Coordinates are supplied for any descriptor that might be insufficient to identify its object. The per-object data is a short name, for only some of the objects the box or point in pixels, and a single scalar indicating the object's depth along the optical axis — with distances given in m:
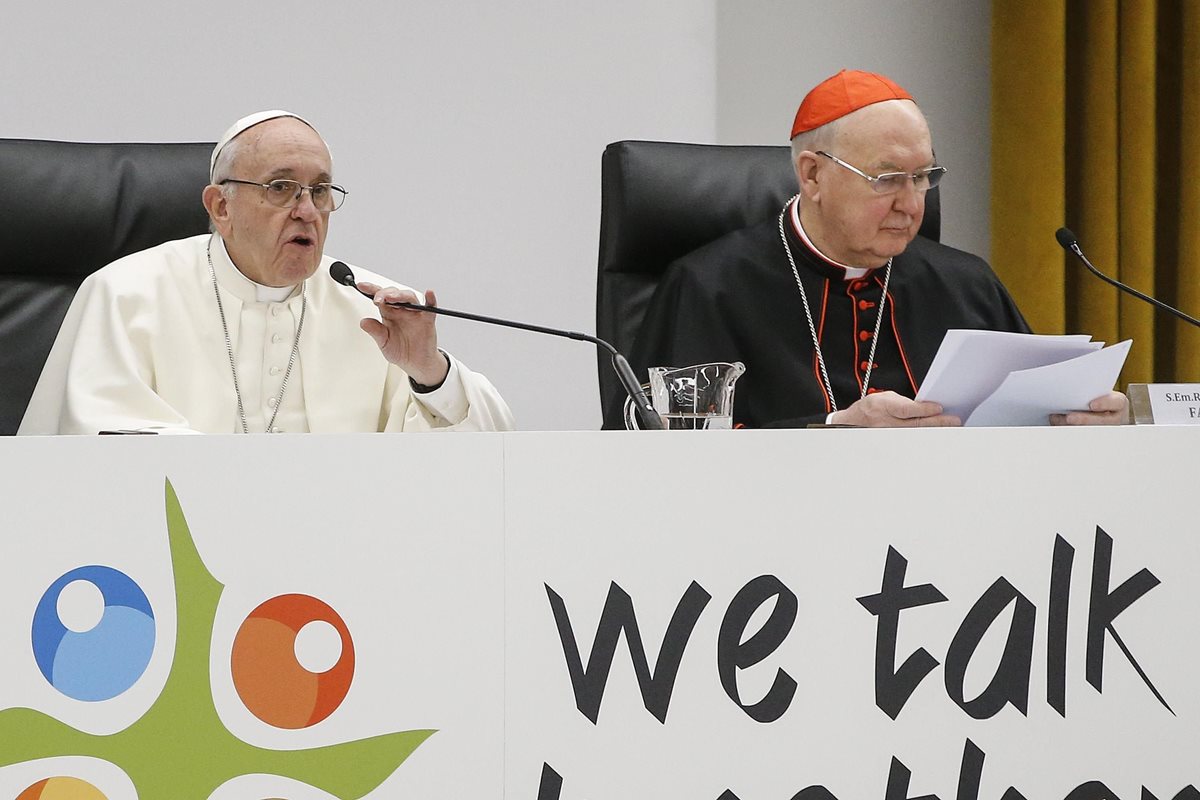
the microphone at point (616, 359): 11.95
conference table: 11.76
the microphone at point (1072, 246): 12.16
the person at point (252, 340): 12.34
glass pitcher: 11.98
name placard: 12.00
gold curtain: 13.28
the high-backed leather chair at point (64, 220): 12.54
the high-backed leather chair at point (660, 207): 12.63
